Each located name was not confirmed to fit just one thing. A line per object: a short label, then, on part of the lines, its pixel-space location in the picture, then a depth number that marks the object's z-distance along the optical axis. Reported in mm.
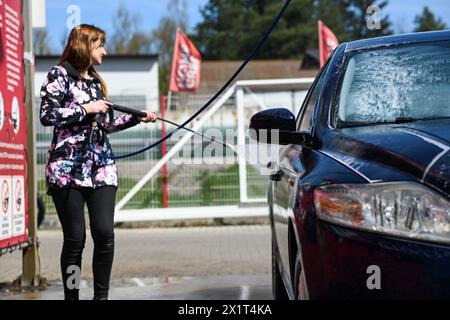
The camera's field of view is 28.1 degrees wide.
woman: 5230
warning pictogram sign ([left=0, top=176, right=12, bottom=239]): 6686
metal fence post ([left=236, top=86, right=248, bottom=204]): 13657
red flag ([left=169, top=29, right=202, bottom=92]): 22672
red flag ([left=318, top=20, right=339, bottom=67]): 19153
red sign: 6812
